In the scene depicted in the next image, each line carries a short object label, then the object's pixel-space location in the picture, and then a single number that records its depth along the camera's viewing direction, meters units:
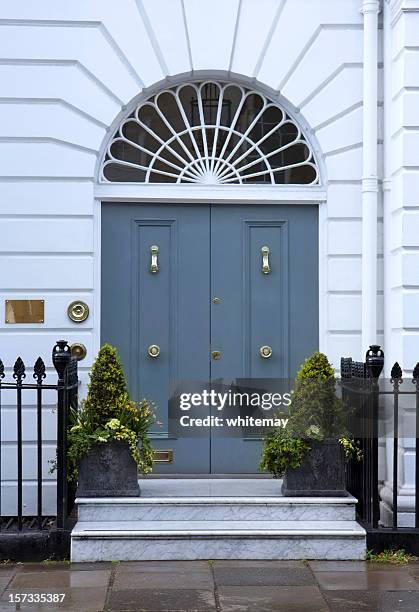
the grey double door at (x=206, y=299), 8.70
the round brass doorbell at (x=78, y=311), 8.48
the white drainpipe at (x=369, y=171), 8.41
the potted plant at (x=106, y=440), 7.43
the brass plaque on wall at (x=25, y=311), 8.45
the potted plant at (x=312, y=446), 7.53
